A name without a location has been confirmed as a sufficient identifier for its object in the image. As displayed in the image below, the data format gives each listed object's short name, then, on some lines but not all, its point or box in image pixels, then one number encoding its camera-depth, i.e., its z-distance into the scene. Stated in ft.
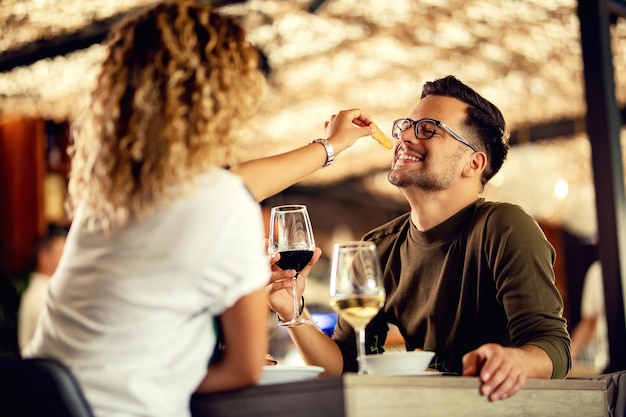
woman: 6.12
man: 7.64
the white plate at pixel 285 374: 6.49
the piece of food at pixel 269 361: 7.45
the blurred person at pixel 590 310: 15.52
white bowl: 6.71
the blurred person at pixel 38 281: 15.53
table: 5.93
